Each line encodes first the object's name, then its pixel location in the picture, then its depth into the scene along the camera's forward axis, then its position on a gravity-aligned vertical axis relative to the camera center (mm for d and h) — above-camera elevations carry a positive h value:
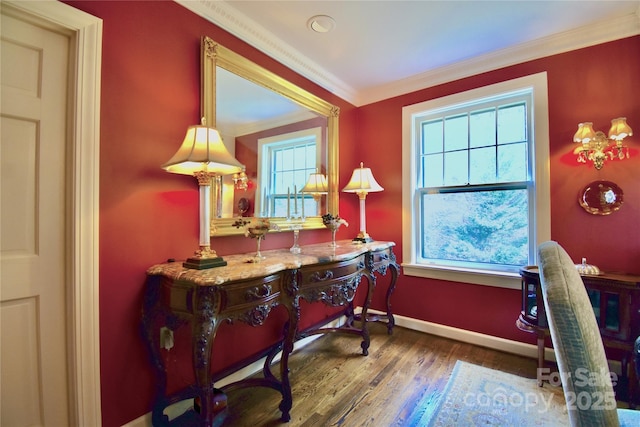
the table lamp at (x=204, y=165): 1436 +266
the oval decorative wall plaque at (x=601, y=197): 2049 +122
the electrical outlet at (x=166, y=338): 1595 -701
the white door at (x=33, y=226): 1217 -51
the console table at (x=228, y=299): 1317 -468
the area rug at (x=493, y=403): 1647 -1210
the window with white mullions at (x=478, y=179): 2434 +333
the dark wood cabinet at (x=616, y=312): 1753 -635
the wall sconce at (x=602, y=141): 1929 +517
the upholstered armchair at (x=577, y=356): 594 -313
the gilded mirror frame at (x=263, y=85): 1832 +1007
